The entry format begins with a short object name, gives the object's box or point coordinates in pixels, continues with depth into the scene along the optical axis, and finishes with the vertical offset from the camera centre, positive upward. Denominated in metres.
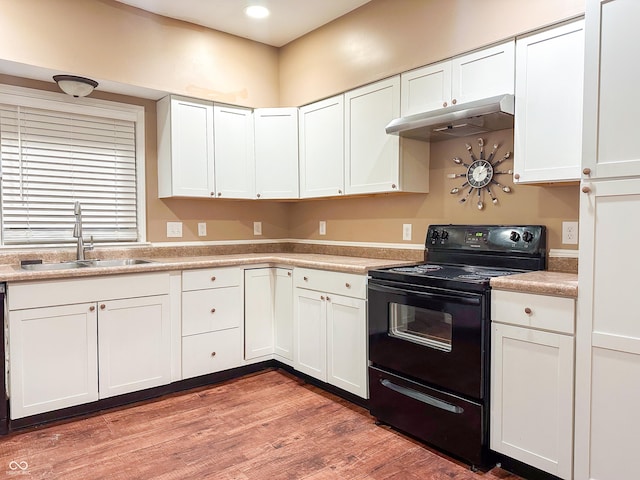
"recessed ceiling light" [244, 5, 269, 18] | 3.16 +1.55
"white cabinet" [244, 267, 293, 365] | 3.32 -0.67
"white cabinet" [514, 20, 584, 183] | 2.03 +0.58
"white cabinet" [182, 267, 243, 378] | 3.04 -0.67
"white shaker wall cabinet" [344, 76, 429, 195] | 2.85 +0.51
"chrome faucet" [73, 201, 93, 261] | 3.00 -0.04
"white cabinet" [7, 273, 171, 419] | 2.43 -0.68
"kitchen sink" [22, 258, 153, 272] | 2.76 -0.26
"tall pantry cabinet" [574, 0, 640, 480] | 1.65 -0.10
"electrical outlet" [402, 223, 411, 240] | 3.10 -0.03
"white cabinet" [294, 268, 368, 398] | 2.70 -0.67
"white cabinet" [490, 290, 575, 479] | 1.82 -0.66
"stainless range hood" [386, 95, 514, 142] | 2.20 +0.57
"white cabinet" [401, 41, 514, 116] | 2.30 +0.82
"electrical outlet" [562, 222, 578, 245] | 2.26 -0.03
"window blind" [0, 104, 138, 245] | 2.92 +0.35
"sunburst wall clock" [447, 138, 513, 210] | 2.56 +0.30
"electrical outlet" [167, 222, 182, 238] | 3.52 -0.03
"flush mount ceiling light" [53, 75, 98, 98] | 2.85 +0.91
